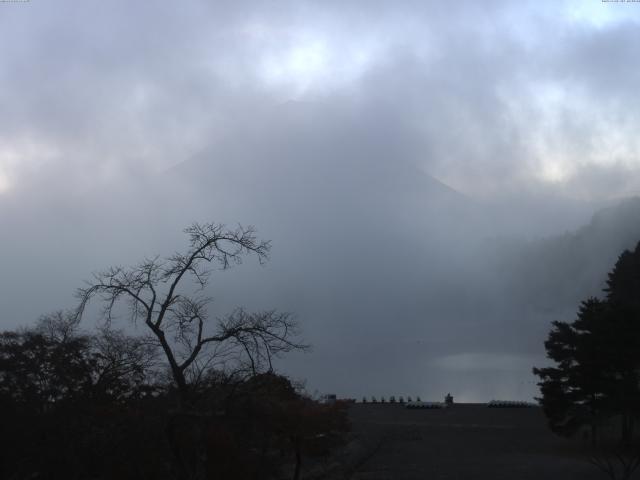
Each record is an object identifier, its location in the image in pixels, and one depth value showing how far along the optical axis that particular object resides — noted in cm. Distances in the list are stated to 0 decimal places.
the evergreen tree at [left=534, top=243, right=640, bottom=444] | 5044
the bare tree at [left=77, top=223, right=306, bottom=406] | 1822
